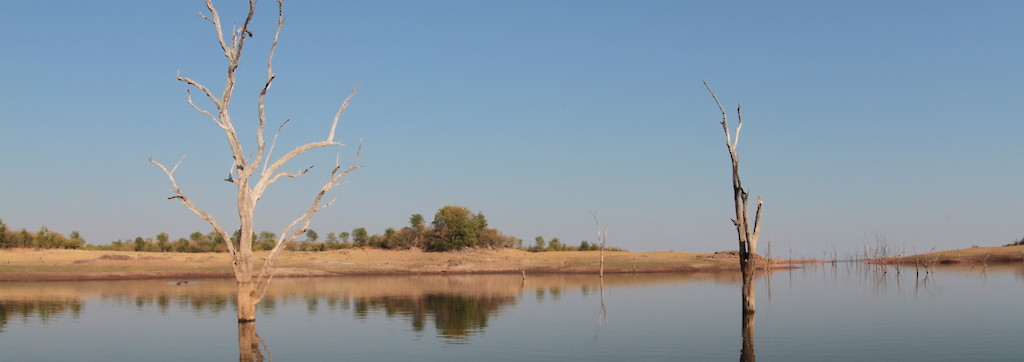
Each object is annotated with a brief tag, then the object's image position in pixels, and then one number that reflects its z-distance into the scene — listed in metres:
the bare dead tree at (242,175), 20.59
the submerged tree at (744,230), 24.09
